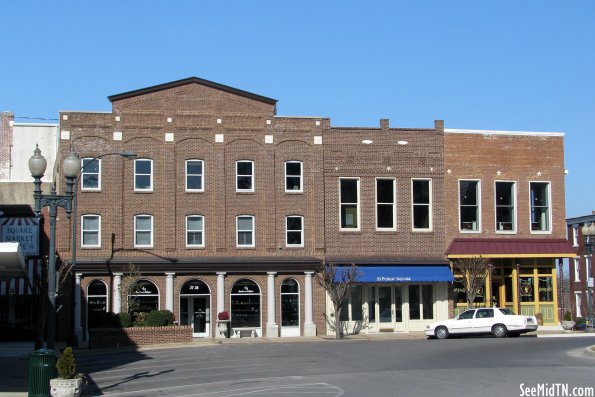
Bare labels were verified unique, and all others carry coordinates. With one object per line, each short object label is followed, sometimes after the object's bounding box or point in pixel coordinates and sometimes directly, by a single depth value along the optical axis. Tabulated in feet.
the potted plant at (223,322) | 135.44
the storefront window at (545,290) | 150.00
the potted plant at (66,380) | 59.52
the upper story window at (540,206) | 151.74
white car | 123.54
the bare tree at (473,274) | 140.97
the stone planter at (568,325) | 145.25
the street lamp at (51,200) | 63.62
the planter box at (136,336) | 118.32
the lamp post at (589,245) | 130.00
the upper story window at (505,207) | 149.79
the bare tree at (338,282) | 134.31
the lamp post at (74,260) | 103.04
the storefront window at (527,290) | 149.25
